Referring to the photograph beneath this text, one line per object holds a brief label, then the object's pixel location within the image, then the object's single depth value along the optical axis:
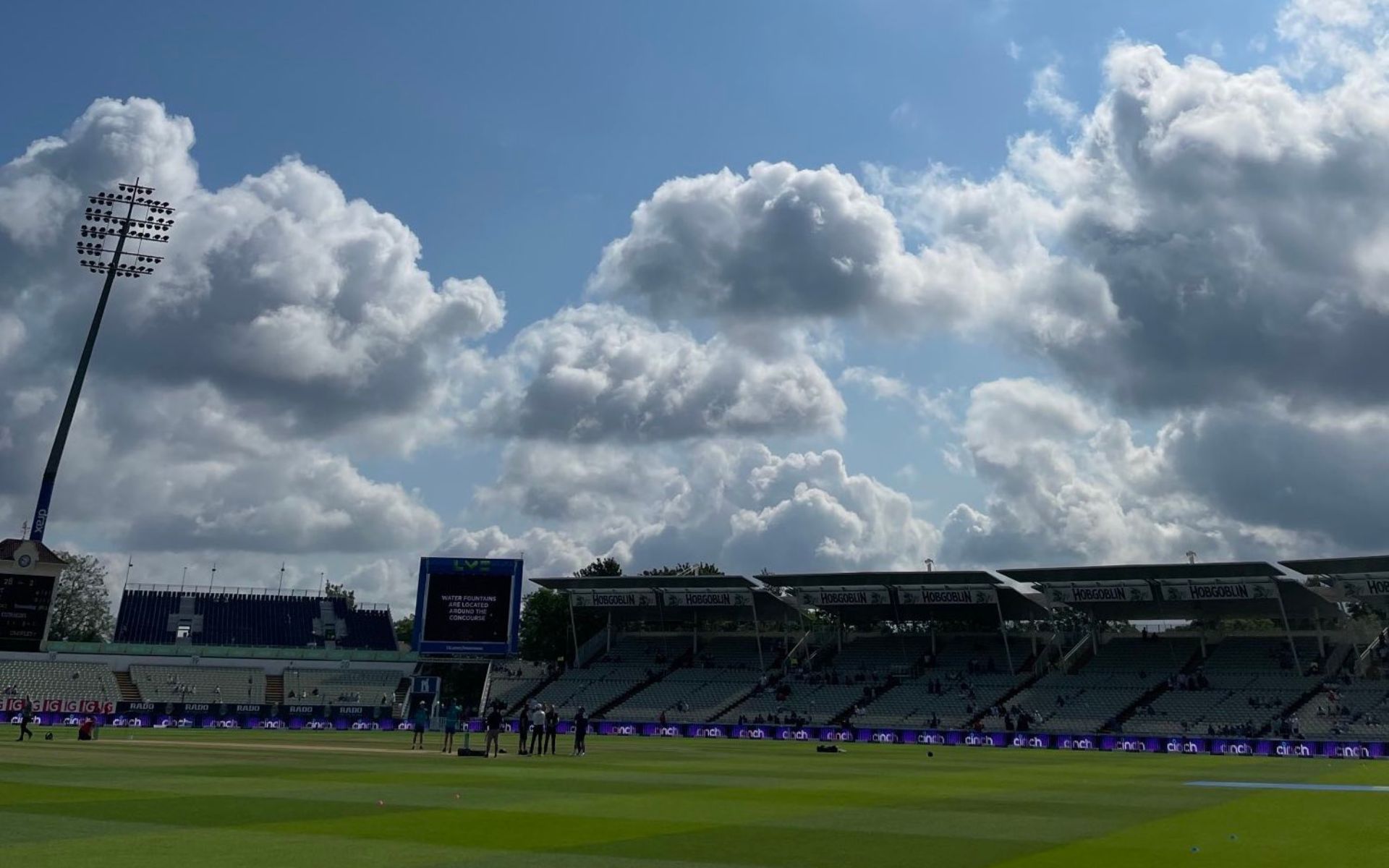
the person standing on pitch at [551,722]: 42.44
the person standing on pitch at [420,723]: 44.78
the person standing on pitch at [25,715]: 43.84
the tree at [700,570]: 147.02
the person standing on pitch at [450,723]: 41.78
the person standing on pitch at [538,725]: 40.38
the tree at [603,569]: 141.62
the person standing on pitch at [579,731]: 42.41
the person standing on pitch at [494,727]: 39.91
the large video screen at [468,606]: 81.94
